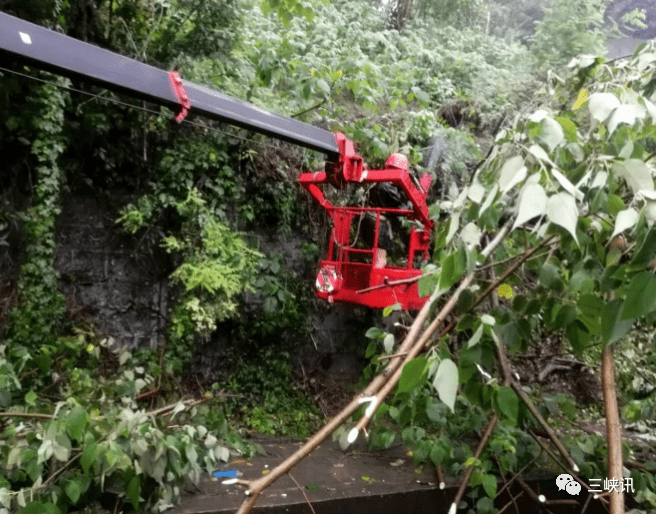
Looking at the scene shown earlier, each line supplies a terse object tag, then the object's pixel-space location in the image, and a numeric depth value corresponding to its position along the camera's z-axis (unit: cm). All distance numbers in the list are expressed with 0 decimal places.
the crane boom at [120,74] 243
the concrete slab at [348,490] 319
